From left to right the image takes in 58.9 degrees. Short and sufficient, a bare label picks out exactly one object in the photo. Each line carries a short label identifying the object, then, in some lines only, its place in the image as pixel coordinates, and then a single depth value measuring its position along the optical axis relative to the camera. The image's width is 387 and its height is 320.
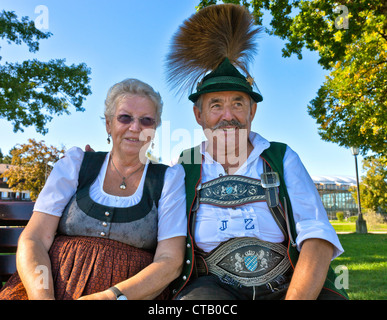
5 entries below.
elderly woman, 1.96
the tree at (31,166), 27.84
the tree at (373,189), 35.53
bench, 2.51
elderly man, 2.09
